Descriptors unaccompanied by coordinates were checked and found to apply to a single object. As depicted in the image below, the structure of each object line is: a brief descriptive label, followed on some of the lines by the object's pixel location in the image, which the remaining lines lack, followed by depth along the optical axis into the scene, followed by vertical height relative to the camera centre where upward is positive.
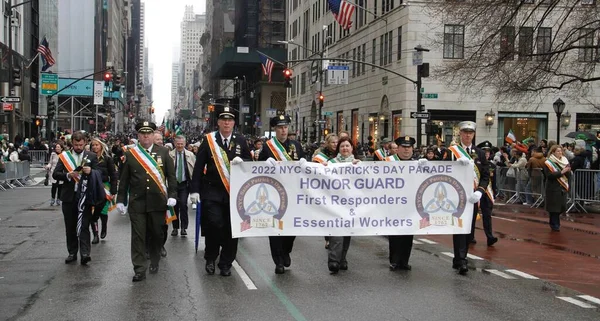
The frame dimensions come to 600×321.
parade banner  9.77 -0.85
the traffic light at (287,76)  38.41 +3.02
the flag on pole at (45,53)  52.12 +5.47
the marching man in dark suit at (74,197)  10.48 -0.95
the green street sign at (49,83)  50.50 +3.18
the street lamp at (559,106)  29.33 +1.33
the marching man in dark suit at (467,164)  10.04 -0.46
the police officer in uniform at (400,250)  10.22 -1.59
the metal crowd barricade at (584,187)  20.06 -1.31
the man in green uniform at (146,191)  9.31 -0.77
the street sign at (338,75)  40.75 +3.40
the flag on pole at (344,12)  37.44 +6.28
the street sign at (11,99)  33.84 +1.38
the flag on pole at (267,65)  46.78 +4.44
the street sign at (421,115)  28.60 +0.84
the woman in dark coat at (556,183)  15.85 -0.96
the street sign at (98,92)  63.59 +3.36
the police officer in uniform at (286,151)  10.02 -0.24
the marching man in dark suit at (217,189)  9.63 -0.73
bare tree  21.09 +2.81
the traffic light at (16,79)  36.66 +2.50
